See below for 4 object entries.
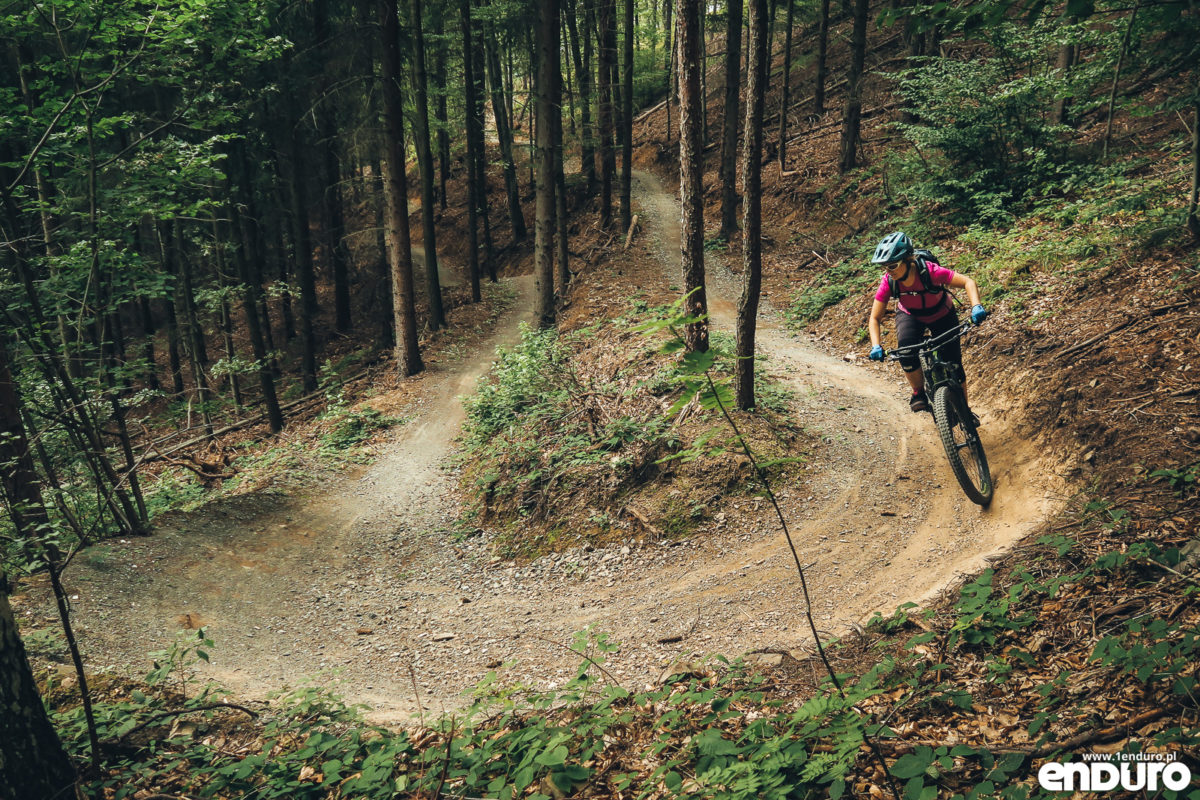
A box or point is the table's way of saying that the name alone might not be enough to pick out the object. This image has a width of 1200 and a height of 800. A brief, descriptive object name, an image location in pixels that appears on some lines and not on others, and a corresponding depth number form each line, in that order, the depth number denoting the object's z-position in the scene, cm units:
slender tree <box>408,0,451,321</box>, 1839
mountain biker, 660
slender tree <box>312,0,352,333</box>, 1784
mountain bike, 661
